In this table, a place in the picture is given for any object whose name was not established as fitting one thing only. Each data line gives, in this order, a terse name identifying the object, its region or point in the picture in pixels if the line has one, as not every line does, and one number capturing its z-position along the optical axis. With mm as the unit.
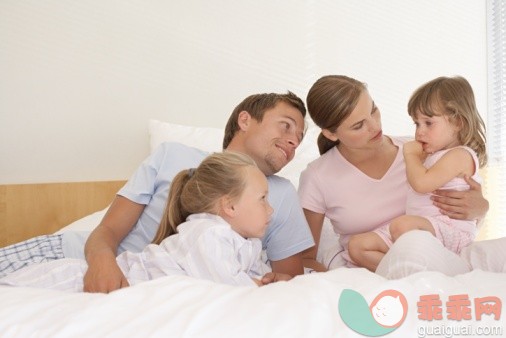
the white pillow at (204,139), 2252
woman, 1628
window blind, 2680
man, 1504
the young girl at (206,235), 1143
